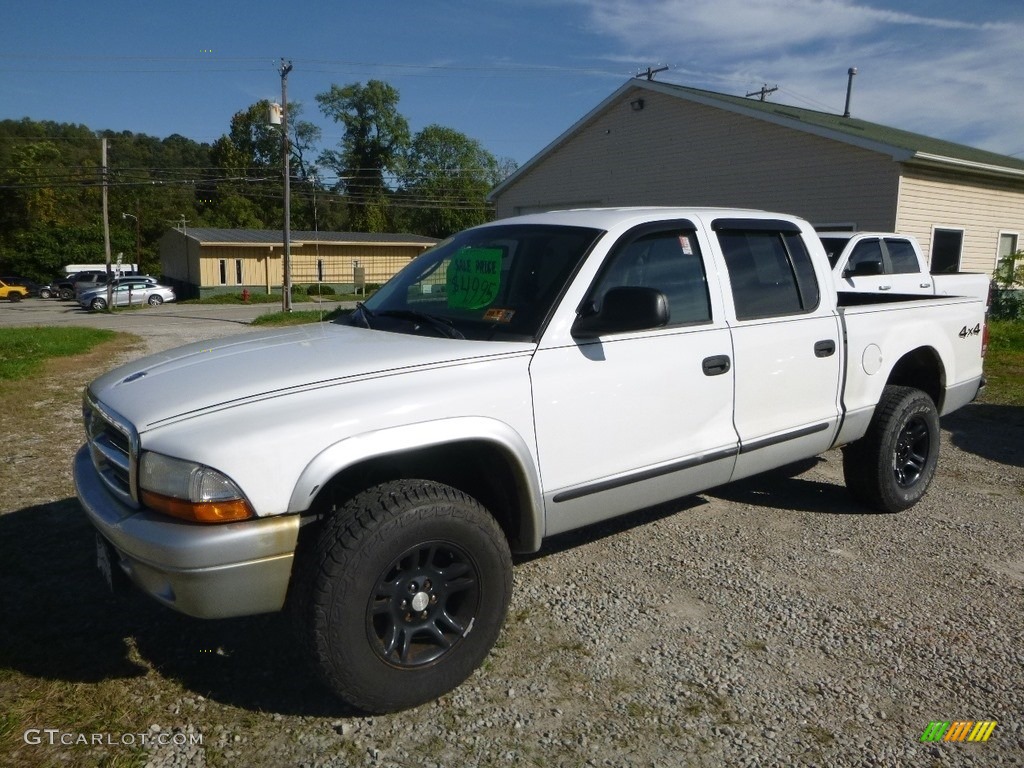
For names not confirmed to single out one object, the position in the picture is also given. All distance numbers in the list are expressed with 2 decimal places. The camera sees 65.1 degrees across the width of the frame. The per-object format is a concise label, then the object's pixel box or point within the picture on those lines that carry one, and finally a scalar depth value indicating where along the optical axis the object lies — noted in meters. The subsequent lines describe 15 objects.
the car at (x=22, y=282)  49.91
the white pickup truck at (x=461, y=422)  2.65
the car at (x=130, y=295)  37.47
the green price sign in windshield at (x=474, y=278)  3.76
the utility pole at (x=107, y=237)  36.44
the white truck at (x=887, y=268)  10.89
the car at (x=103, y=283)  41.10
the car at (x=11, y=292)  46.59
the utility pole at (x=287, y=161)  26.83
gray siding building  15.31
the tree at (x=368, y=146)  68.88
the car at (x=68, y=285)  46.91
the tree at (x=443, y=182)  71.88
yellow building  44.50
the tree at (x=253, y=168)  67.38
